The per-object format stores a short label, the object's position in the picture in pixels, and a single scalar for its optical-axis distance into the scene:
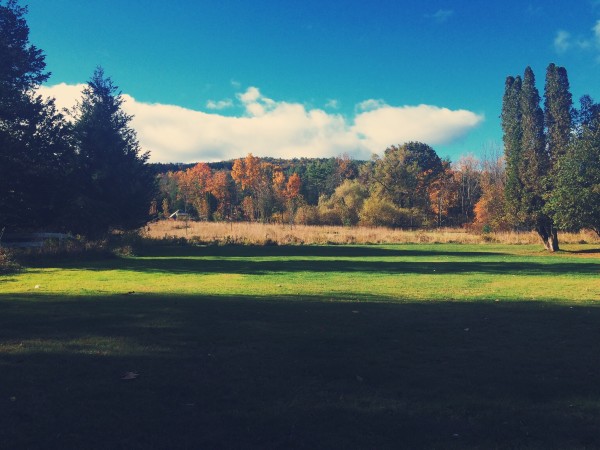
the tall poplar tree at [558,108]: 35.53
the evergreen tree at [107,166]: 32.56
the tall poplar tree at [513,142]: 35.75
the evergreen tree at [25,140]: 24.11
